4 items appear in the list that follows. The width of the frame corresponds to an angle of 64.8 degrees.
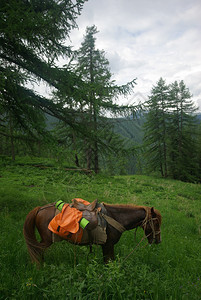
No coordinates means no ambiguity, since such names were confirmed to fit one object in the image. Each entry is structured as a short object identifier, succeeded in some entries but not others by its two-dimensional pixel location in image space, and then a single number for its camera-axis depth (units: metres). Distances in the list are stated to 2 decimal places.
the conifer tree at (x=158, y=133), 24.22
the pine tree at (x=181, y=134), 25.56
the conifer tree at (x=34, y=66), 4.98
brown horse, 3.16
